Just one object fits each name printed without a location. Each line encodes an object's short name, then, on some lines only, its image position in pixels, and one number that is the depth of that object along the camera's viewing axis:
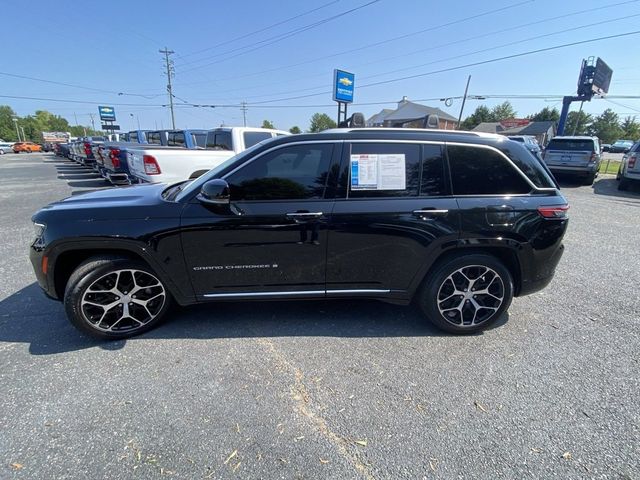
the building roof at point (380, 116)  78.00
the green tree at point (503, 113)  91.38
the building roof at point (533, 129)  66.69
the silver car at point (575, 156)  12.40
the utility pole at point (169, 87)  46.71
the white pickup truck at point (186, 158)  6.77
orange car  43.69
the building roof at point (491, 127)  67.00
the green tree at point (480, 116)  88.81
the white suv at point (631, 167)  10.89
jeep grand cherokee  2.70
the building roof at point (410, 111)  69.81
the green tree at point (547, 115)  84.11
